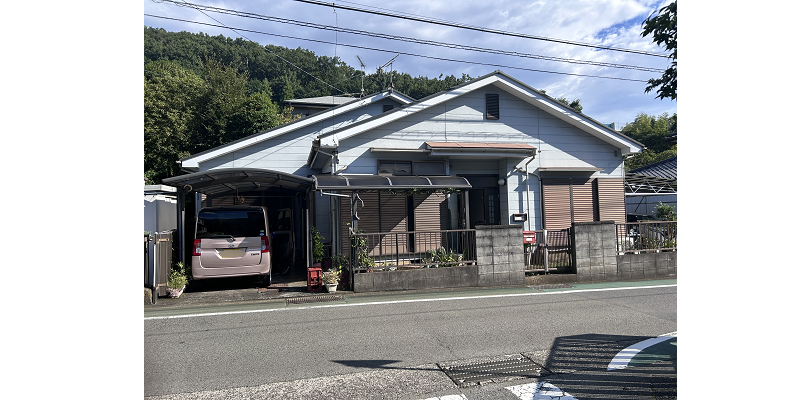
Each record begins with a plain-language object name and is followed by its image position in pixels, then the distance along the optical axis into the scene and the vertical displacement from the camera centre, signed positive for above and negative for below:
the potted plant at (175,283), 8.44 -1.26
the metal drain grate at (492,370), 3.97 -1.58
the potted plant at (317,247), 10.57 -0.70
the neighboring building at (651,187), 16.81 +1.00
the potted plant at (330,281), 8.74 -1.31
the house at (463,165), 11.15 +1.52
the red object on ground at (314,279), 8.82 -1.27
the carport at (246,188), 9.24 +0.94
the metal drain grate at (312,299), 8.02 -1.57
